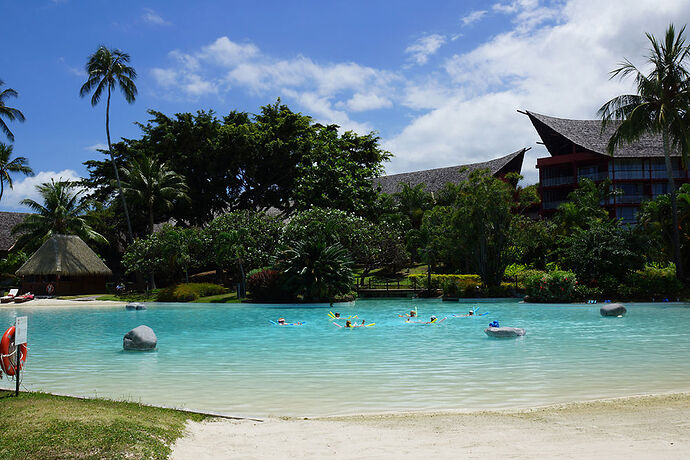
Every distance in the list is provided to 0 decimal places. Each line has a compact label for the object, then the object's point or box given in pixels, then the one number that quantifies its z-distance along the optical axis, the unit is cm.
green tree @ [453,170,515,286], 3059
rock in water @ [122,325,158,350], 1398
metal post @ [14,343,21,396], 750
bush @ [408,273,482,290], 3000
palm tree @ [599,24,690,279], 2922
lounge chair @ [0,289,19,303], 3522
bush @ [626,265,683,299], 2648
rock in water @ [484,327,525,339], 1541
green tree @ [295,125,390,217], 4106
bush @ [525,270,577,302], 2672
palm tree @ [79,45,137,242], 4159
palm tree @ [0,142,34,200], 4466
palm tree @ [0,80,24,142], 4444
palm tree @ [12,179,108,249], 4406
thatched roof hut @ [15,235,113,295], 3856
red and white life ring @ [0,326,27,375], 770
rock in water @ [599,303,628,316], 2116
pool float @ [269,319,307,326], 2064
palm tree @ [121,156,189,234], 4166
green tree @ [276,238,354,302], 2817
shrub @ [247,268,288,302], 2966
